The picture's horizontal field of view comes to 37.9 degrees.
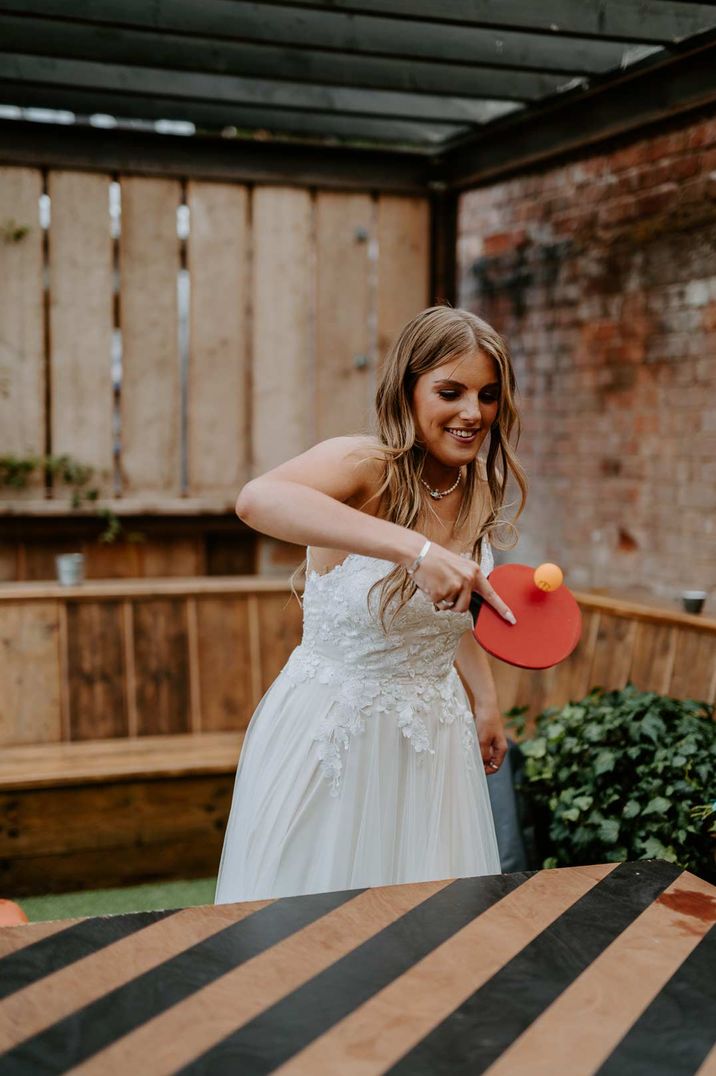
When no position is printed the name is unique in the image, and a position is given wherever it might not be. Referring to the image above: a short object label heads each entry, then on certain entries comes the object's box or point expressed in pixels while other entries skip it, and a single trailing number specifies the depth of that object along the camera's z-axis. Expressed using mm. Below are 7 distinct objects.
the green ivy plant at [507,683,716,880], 2955
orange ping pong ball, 1926
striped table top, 1318
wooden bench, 4047
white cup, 4582
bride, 2232
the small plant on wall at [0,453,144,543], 4941
